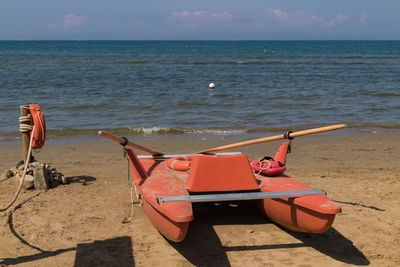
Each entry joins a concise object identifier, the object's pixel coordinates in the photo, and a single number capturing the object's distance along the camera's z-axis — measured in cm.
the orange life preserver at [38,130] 599
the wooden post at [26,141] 681
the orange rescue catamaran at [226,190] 450
